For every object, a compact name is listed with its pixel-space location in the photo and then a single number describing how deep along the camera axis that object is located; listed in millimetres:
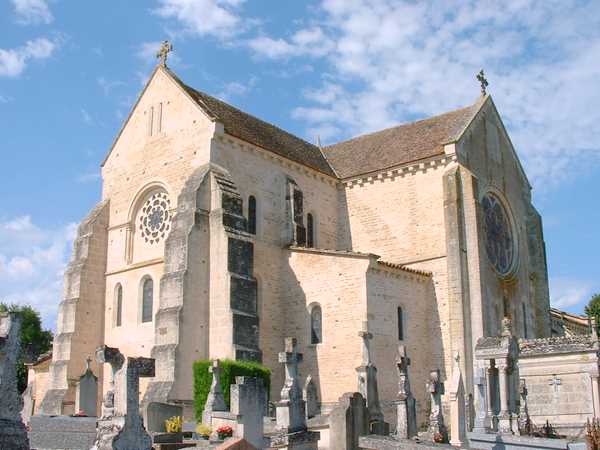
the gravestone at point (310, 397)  22500
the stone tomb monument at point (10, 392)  8602
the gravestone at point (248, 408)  13859
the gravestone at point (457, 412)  20734
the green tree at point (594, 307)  47603
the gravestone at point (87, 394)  21719
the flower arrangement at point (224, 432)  16619
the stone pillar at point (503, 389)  18206
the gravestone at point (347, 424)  15516
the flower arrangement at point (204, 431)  17906
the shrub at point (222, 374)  23139
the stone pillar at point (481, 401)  18406
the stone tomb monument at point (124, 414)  10156
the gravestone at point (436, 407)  18109
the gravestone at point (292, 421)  14898
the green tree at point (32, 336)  54056
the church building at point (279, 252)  26094
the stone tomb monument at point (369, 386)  18812
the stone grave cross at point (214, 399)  19750
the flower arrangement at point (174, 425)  18906
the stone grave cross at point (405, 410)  17672
